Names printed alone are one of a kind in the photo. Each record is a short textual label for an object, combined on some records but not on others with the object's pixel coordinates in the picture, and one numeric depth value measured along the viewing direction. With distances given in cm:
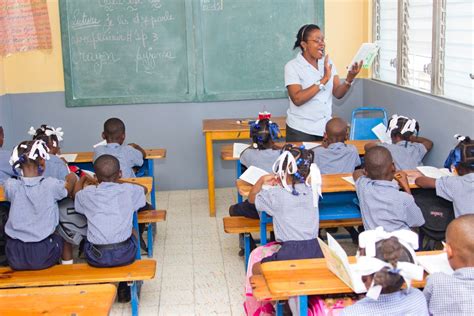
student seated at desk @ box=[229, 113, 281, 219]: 471
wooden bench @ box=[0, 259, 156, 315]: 367
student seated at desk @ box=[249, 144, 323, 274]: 348
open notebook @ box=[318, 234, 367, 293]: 244
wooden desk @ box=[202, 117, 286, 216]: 601
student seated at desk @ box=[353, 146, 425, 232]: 364
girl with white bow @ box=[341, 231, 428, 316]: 223
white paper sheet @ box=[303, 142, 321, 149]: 487
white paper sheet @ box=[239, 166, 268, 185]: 422
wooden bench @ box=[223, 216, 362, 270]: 436
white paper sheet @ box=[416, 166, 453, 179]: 414
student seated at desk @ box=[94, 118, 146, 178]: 518
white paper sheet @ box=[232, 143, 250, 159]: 518
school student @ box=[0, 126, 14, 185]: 493
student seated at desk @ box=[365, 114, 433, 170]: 472
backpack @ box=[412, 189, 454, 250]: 395
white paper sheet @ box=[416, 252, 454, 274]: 270
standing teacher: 513
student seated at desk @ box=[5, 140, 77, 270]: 392
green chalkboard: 682
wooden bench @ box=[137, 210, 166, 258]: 475
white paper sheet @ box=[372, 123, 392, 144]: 520
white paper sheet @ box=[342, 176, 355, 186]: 414
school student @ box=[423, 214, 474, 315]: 239
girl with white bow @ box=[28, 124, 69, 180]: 470
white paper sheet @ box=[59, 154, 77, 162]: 545
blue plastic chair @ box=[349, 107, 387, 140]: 594
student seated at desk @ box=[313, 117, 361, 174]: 469
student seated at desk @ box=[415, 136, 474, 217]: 370
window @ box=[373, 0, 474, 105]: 463
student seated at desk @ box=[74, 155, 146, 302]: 388
